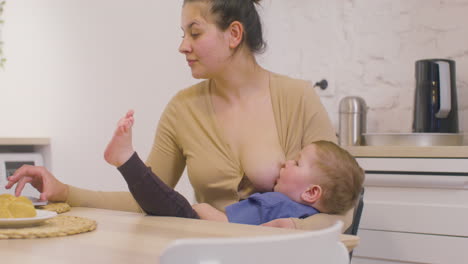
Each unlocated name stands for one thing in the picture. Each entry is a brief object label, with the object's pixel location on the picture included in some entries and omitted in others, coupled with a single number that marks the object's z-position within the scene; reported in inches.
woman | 64.6
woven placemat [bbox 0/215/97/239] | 37.3
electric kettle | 94.1
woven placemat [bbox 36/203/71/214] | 52.2
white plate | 39.6
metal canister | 103.3
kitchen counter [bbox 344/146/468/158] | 84.2
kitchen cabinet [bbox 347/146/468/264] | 84.0
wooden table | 30.7
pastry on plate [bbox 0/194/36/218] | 40.7
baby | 54.2
